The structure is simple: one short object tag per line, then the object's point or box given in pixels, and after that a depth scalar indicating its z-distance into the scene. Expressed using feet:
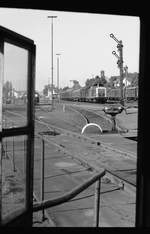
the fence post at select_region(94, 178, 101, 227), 15.65
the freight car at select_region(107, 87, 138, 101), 221.05
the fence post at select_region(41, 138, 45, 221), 20.79
